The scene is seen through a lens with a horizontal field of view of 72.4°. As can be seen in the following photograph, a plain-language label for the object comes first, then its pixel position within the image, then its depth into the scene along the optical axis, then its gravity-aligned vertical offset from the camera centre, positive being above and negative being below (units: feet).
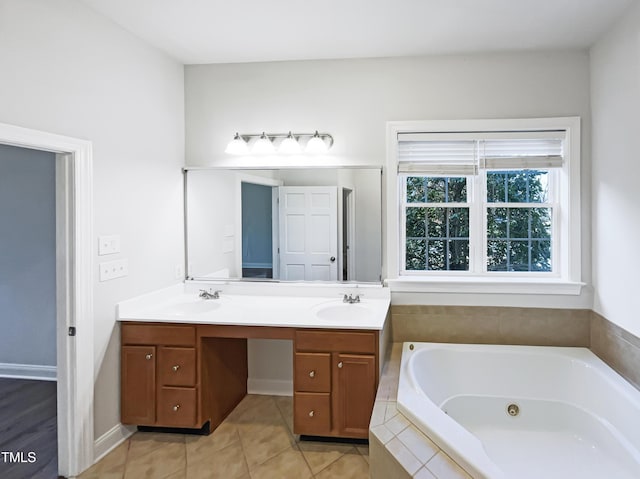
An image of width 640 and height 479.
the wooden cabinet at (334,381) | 8.33 -2.76
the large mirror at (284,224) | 10.65 +0.36
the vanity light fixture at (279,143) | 10.62 +2.34
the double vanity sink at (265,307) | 8.64 -1.55
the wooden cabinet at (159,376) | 8.77 -2.76
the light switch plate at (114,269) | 8.26 -0.58
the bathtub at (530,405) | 7.37 -3.37
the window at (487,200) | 10.25 +0.91
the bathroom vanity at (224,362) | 8.36 -2.45
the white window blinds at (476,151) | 10.34 +2.07
